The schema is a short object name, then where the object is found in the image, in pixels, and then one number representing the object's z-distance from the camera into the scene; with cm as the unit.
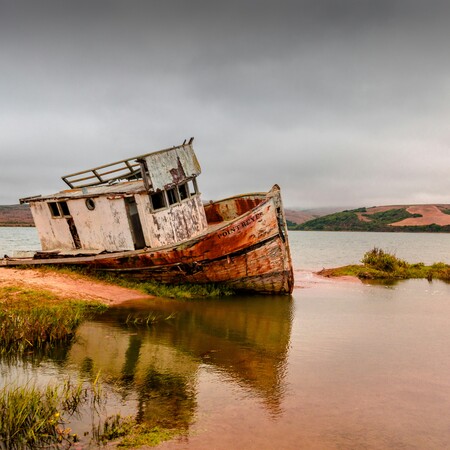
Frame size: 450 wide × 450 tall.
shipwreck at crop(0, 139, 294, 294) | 1321
